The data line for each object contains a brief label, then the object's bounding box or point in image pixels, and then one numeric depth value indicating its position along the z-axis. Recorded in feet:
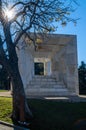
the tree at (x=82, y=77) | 62.77
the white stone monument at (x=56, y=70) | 38.69
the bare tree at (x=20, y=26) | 22.12
